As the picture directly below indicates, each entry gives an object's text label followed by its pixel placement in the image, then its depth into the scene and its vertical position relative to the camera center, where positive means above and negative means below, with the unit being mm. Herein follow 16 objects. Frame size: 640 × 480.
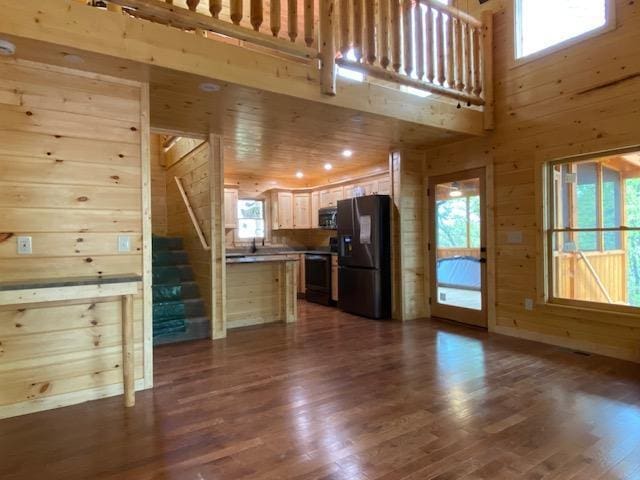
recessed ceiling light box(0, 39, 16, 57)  2374 +1232
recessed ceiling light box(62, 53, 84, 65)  2549 +1237
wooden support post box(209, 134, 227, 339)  4535 +39
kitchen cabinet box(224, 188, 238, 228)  7379 +651
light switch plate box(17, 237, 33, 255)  2641 -4
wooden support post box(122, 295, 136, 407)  2658 -755
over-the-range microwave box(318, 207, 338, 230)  7357 +440
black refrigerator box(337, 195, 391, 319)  5457 -238
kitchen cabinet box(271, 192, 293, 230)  8000 +624
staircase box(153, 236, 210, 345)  4420 -701
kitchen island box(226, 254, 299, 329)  5109 -657
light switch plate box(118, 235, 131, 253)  2979 +6
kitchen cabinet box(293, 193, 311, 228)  8117 +646
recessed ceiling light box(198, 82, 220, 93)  3027 +1230
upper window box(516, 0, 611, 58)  3809 +2249
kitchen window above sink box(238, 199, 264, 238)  8008 +493
